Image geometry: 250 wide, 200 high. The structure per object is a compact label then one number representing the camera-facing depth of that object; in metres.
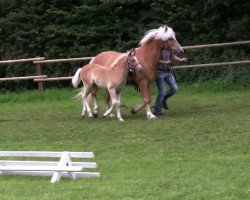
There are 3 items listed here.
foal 13.18
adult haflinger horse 13.41
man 13.65
